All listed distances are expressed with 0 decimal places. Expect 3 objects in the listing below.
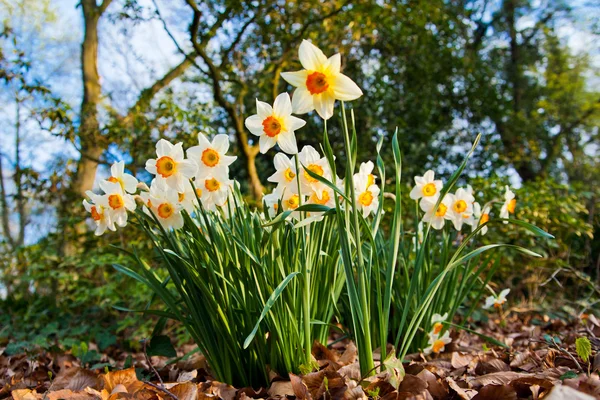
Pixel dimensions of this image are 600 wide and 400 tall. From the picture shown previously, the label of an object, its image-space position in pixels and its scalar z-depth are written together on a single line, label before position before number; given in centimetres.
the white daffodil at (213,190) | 128
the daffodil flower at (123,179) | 131
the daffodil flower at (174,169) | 124
